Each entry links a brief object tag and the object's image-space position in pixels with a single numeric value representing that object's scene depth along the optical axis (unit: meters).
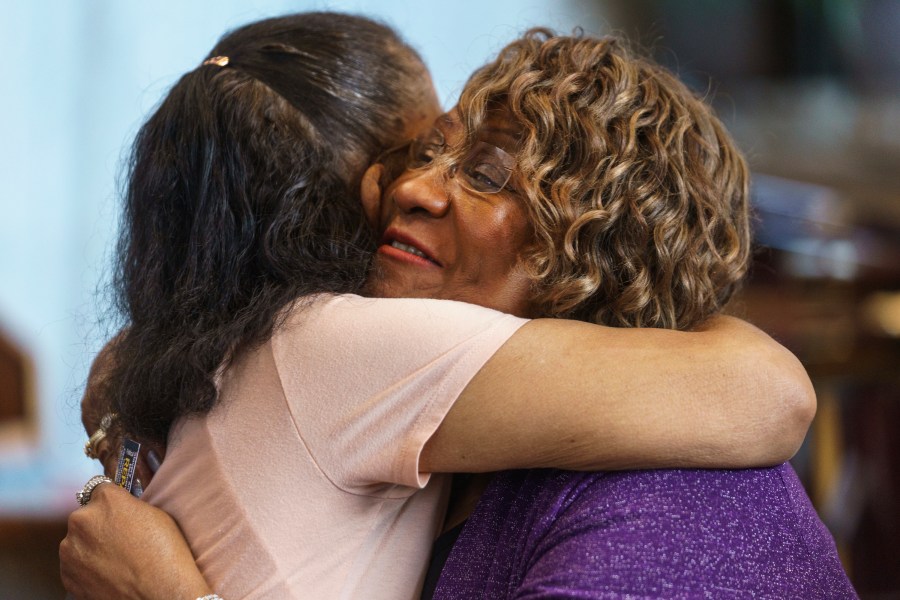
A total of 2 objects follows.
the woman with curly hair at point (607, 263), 2.23
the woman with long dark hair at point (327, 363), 2.24
